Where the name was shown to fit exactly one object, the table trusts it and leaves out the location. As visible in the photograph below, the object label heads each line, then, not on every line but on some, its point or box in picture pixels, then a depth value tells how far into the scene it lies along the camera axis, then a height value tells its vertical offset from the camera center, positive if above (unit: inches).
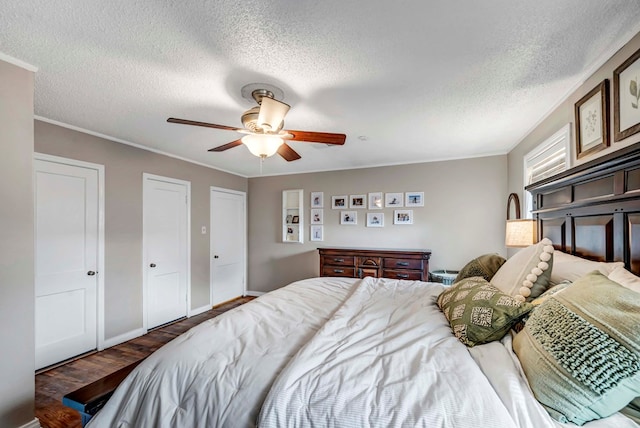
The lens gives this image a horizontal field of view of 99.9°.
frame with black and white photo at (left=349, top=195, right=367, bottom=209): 175.6 +8.7
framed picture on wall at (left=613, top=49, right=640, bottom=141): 53.2 +24.1
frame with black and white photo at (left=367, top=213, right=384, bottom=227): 170.9 -3.4
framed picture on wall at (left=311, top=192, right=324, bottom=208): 187.2 +10.6
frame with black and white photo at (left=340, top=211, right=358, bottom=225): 178.1 -1.9
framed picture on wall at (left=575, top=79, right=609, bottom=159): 62.7 +23.5
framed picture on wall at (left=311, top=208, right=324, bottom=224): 187.6 -0.8
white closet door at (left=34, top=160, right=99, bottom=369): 100.3 -18.0
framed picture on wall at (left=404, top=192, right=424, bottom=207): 161.5 +9.1
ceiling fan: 71.2 +24.0
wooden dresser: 143.9 -27.8
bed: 32.2 -22.9
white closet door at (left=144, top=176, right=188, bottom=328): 137.6 -18.7
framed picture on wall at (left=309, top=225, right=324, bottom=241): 187.6 -13.1
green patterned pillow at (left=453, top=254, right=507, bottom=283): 79.3 -16.3
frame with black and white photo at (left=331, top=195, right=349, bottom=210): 180.9 +8.3
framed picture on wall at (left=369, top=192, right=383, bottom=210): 171.2 +8.4
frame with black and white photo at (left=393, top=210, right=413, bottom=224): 163.8 -1.8
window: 82.7 +19.9
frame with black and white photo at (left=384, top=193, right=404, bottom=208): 166.0 +8.9
